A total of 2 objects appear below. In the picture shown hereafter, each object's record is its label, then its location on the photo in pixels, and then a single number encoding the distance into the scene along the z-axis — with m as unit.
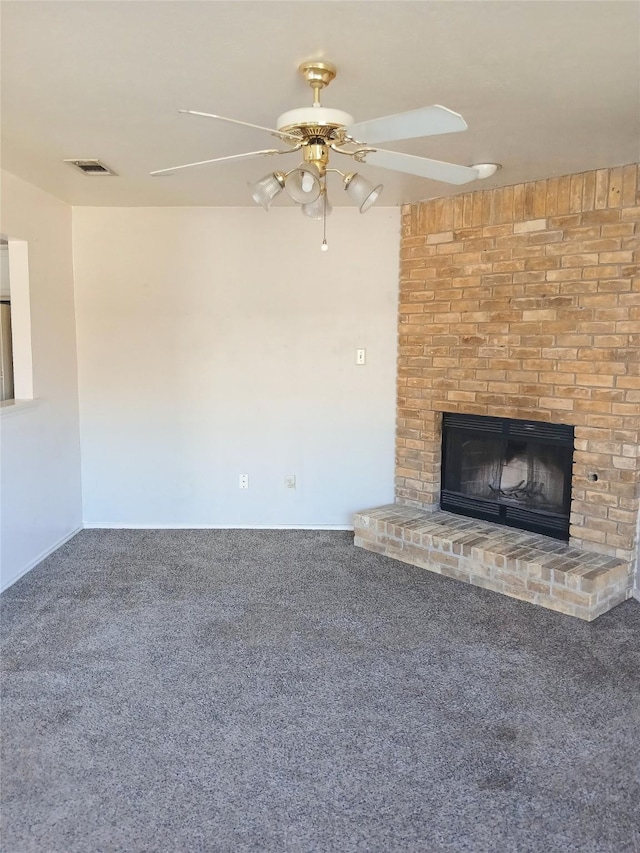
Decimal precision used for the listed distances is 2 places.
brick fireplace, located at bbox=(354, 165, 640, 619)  3.11
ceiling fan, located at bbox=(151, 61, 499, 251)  1.64
